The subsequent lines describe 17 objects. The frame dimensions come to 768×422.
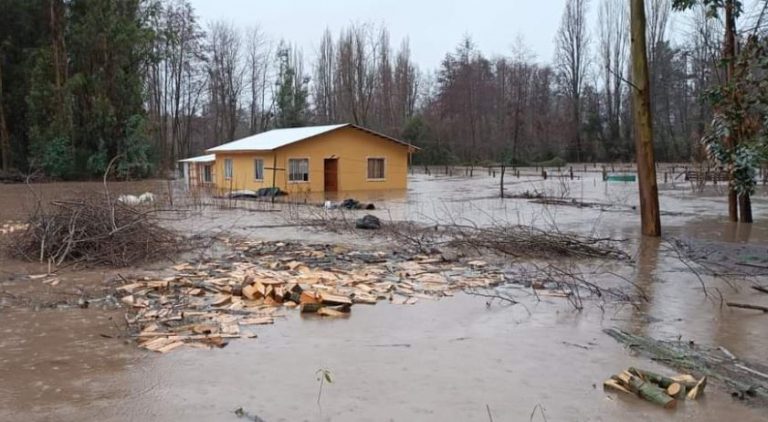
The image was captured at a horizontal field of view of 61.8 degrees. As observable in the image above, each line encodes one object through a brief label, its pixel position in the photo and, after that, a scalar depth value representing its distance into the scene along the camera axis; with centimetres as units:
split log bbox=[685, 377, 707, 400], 487
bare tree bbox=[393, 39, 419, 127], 7556
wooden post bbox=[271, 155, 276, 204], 3212
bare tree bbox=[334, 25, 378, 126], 7112
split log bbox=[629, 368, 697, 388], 500
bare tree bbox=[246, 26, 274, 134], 7287
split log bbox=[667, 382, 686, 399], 488
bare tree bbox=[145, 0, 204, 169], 6109
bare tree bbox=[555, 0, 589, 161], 6938
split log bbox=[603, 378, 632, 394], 500
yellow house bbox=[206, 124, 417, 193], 3381
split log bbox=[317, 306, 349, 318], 760
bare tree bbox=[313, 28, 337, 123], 7338
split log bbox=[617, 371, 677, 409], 473
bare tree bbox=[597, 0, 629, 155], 6562
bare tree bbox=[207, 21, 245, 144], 6888
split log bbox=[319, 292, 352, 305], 790
